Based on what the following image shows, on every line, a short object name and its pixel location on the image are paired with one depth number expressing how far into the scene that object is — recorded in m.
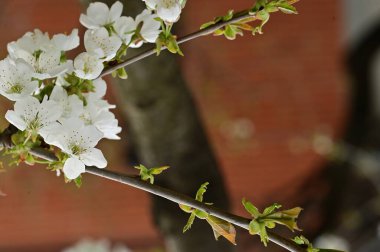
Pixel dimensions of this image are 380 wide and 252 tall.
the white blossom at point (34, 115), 0.69
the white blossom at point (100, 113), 0.75
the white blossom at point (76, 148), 0.69
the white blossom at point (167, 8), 0.69
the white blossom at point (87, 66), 0.70
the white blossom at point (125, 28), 0.74
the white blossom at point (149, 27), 0.72
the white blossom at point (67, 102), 0.71
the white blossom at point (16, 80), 0.69
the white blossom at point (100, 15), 0.75
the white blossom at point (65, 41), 0.73
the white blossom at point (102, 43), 0.71
